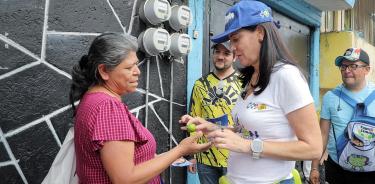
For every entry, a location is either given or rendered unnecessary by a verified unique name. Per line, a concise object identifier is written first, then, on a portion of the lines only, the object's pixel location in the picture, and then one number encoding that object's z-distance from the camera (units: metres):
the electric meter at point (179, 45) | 3.75
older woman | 1.66
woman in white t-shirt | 1.73
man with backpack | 3.30
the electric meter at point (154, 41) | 3.46
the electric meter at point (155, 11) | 3.46
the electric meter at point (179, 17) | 3.75
